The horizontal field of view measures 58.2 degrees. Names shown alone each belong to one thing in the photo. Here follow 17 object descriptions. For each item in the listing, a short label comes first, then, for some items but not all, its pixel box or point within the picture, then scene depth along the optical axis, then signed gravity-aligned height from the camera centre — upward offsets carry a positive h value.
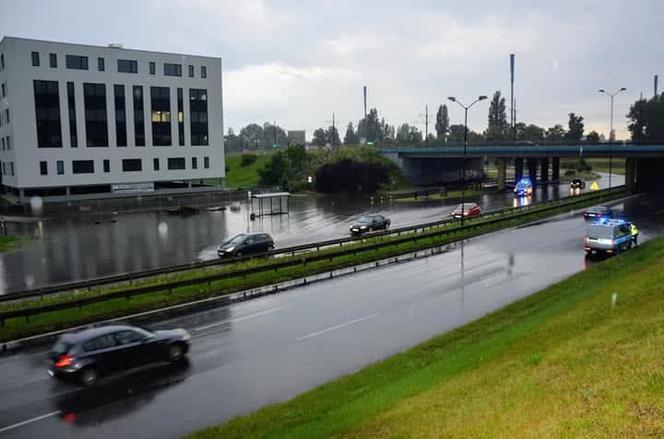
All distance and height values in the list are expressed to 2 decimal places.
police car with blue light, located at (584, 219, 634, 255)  32.00 -4.37
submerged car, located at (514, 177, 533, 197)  83.55 -4.10
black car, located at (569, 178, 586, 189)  91.75 -4.01
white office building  65.56 +5.50
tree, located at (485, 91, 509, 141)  173.12 +8.78
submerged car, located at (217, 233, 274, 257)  33.48 -4.63
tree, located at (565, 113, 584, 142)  180.50 +9.75
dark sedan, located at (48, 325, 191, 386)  15.38 -4.94
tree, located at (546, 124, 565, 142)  185.38 +7.99
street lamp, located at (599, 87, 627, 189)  73.61 +1.39
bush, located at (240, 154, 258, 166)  119.88 +0.79
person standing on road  34.94 -4.57
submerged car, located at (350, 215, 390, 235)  44.09 -4.67
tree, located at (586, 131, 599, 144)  162.35 +6.60
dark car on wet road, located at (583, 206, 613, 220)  49.50 -4.65
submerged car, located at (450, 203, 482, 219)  50.00 -4.37
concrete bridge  79.49 +0.01
